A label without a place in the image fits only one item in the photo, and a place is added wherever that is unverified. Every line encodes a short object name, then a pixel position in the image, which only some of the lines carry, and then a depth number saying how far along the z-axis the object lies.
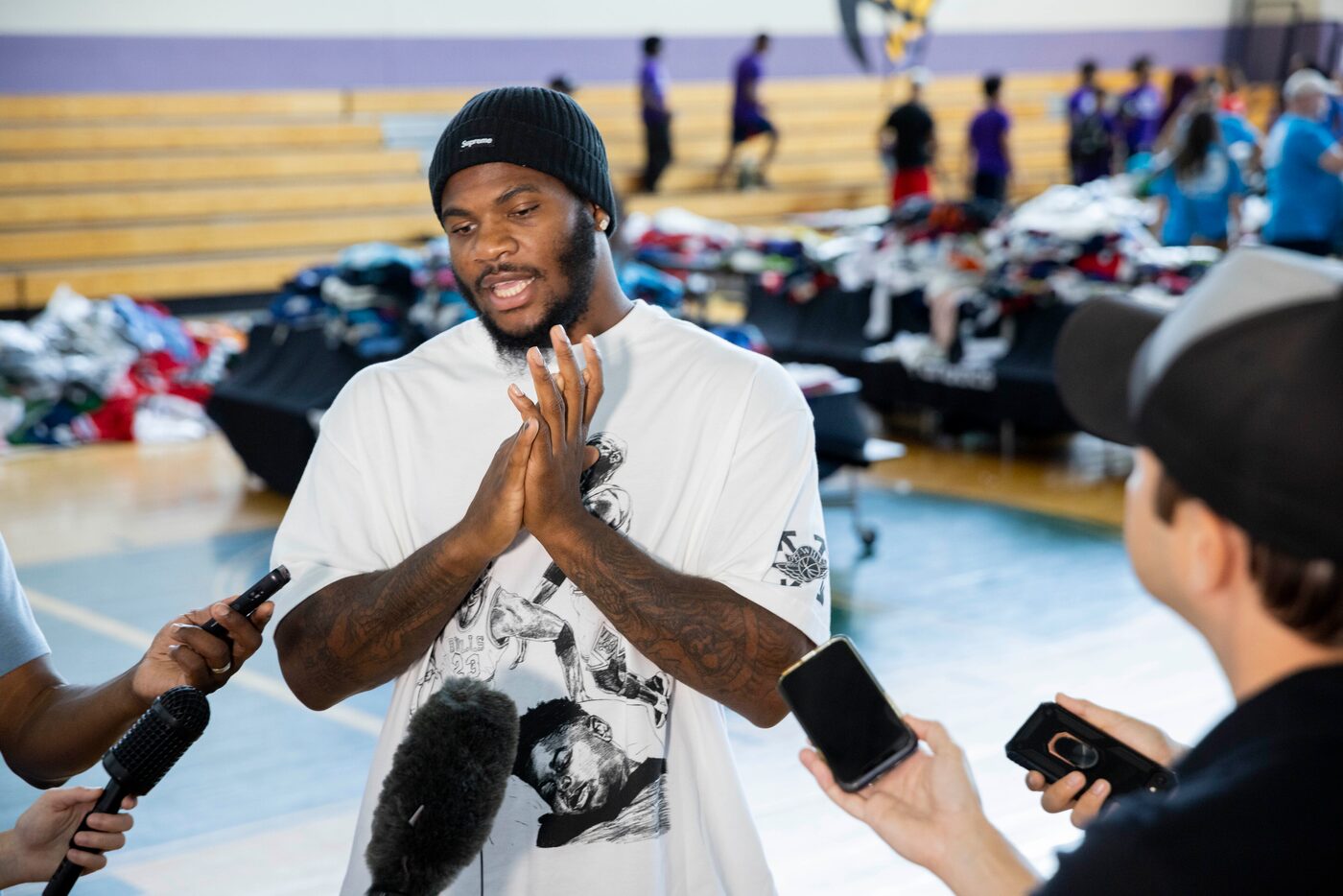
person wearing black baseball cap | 0.94
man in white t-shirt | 1.76
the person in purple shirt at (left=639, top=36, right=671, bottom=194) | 16.11
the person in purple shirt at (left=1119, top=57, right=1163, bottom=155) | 19.08
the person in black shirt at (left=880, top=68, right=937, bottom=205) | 14.45
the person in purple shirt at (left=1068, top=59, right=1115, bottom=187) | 18.48
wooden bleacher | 13.40
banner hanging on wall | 21.02
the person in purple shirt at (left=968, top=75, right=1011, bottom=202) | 15.35
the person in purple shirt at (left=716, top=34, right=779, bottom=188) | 16.91
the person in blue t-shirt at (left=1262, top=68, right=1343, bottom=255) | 9.87
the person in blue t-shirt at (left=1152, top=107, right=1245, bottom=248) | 10.79
